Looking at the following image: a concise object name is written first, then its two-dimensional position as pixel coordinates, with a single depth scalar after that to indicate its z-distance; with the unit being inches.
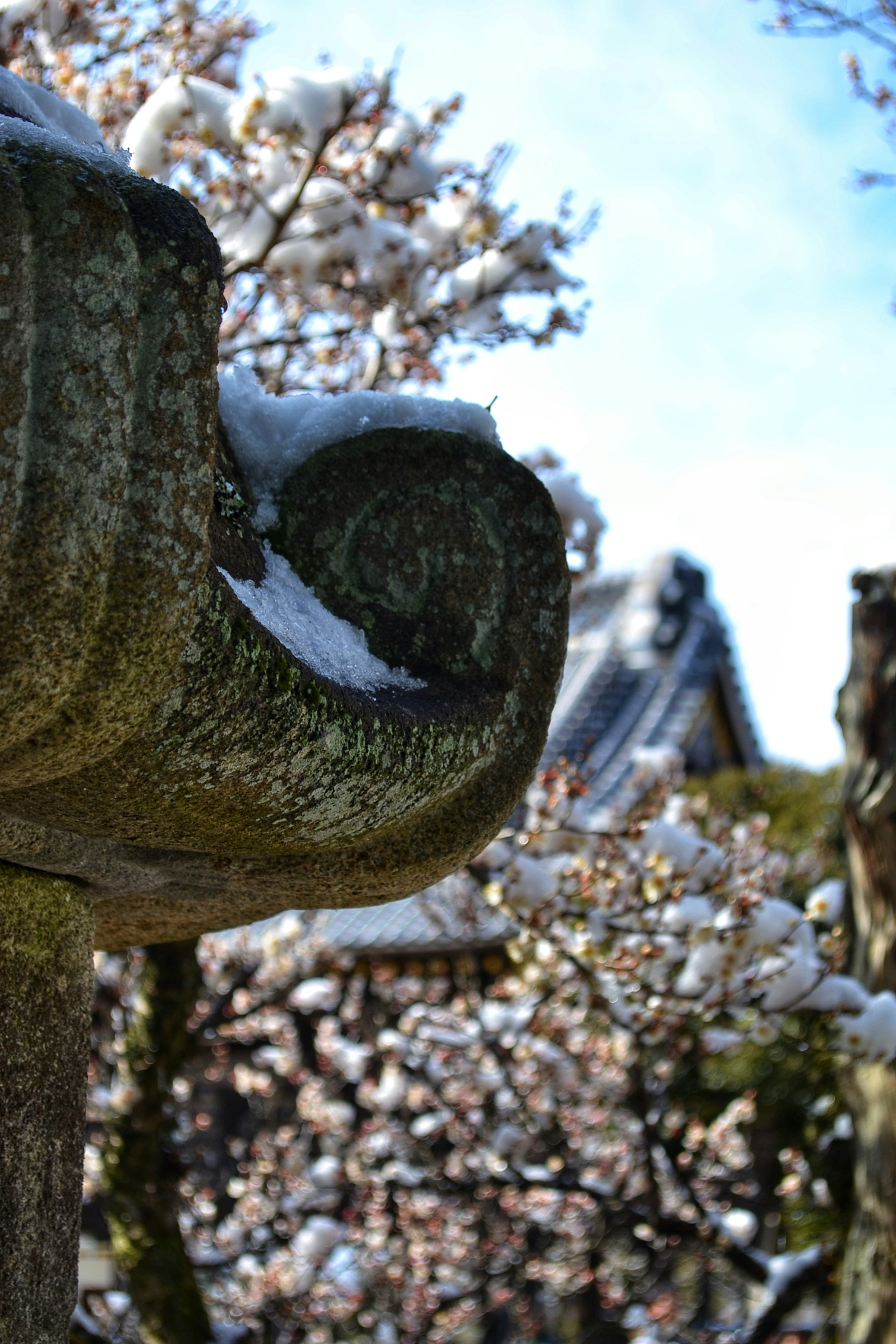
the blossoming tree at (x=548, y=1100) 52.9
